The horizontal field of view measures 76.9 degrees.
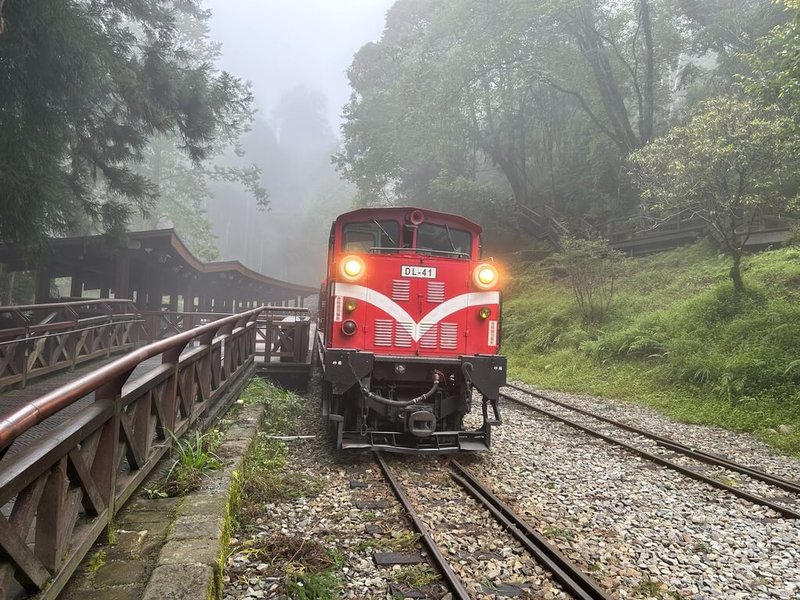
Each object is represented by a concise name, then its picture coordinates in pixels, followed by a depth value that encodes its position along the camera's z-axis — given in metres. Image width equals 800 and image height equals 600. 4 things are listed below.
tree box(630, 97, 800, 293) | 10.17
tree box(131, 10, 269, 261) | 36.19
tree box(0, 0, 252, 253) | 7.88
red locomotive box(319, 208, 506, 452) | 5.71
